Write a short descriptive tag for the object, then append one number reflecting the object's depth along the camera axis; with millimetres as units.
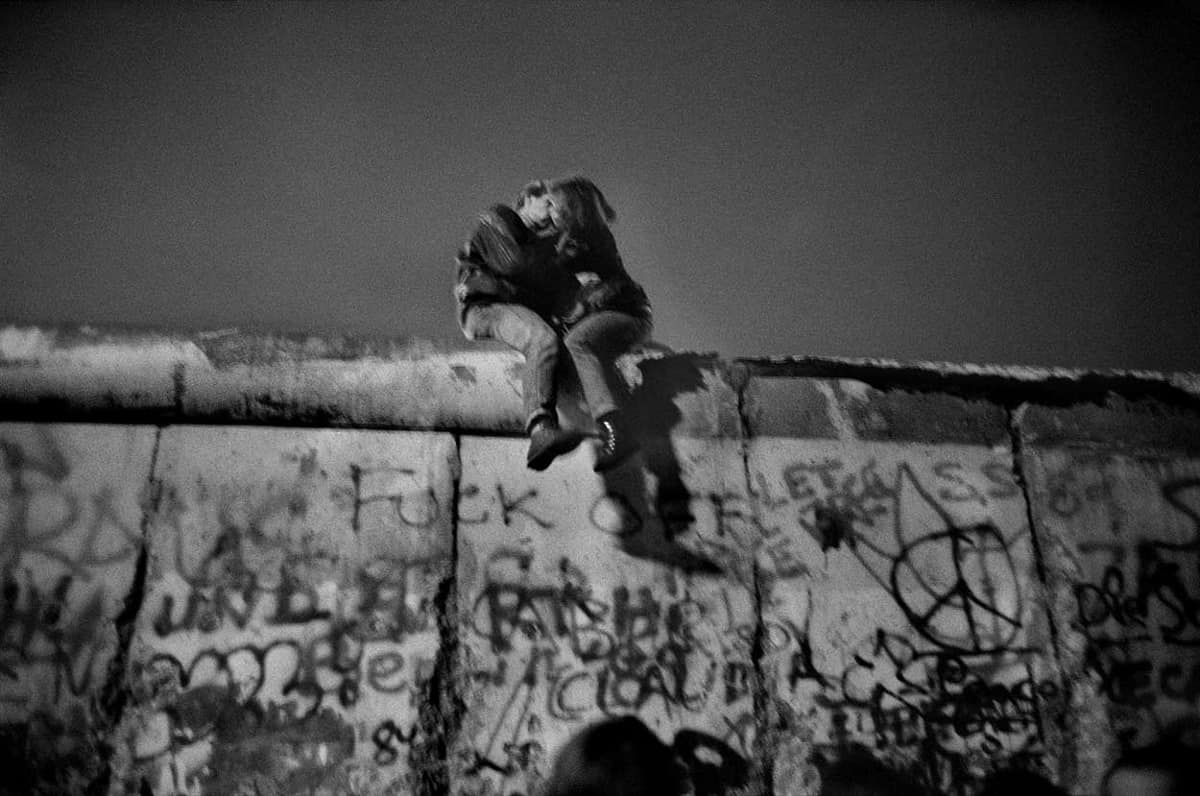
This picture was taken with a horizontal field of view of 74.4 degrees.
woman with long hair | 3965
